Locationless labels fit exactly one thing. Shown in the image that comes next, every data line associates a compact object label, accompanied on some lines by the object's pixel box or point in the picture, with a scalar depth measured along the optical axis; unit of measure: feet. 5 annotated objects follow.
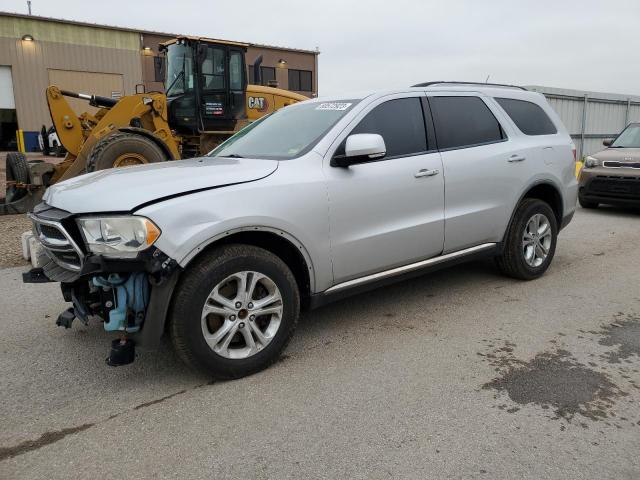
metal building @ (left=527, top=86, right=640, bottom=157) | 58.90
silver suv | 9.89
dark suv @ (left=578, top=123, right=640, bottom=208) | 30.17
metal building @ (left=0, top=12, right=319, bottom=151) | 89.40
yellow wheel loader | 29.84
